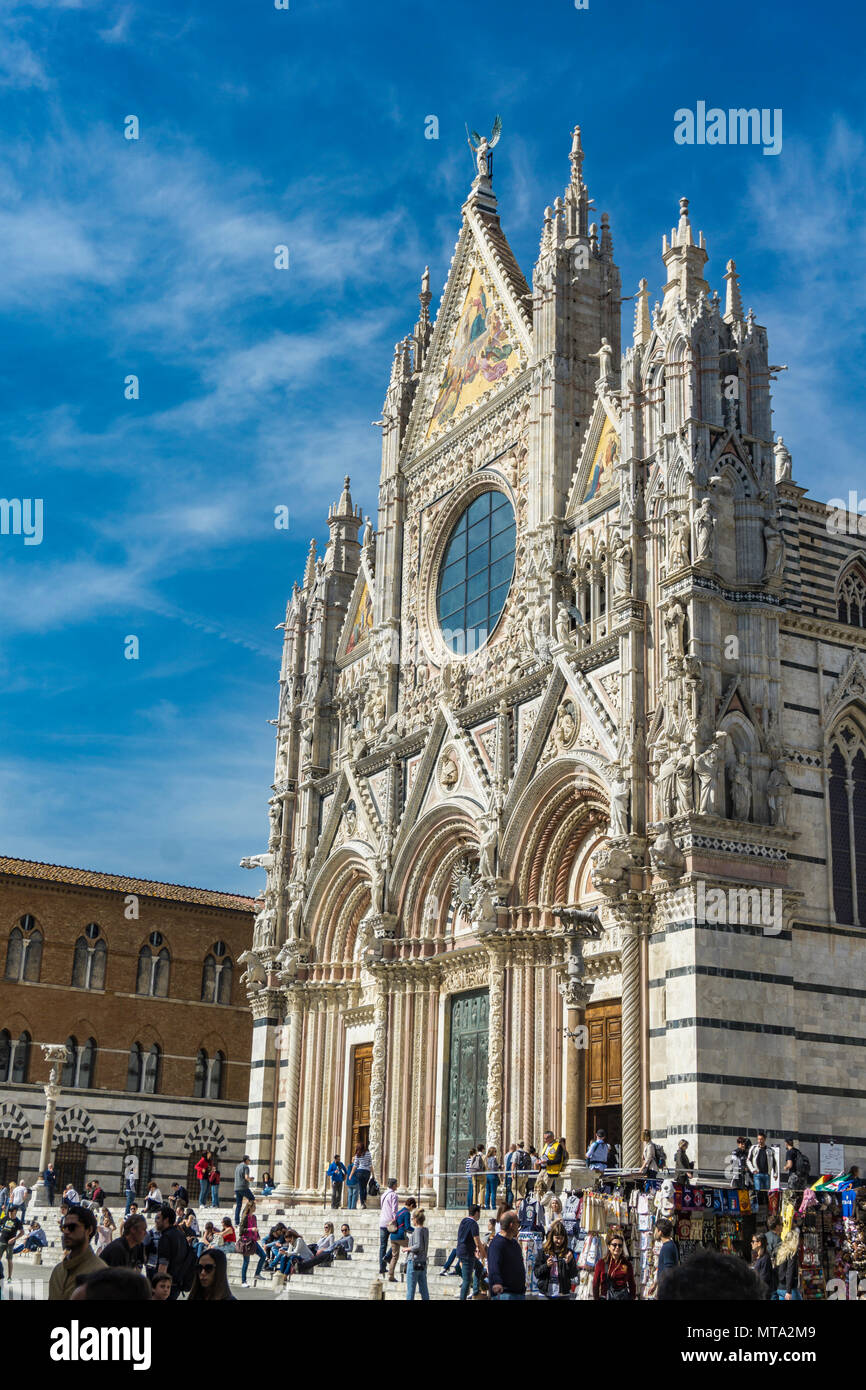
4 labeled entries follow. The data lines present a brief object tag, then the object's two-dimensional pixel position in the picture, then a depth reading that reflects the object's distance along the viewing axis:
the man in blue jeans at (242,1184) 27.00
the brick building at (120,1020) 40.47
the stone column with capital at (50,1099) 36.09
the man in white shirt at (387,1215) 20.09
